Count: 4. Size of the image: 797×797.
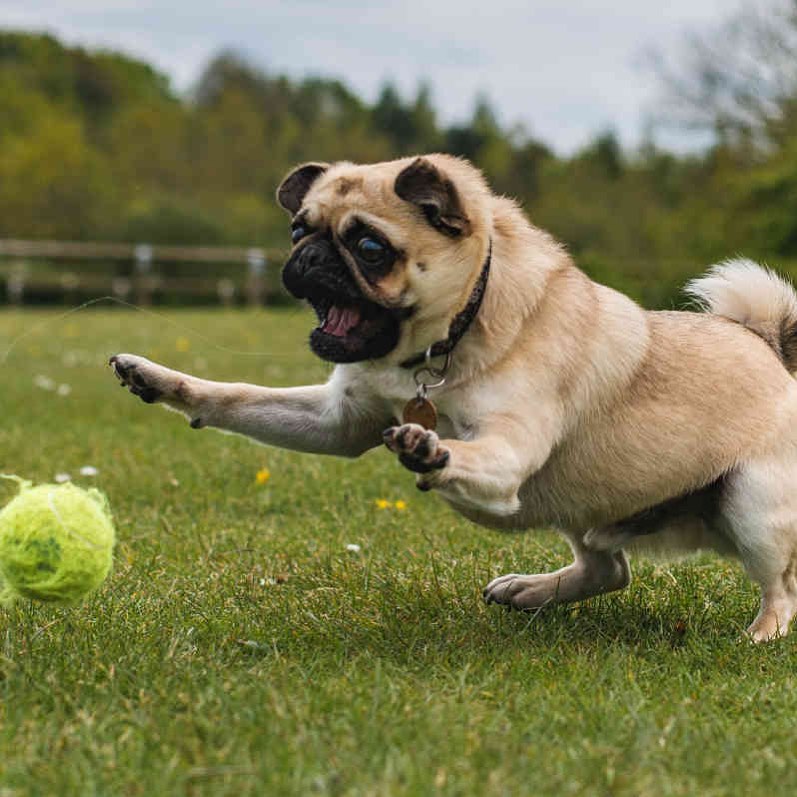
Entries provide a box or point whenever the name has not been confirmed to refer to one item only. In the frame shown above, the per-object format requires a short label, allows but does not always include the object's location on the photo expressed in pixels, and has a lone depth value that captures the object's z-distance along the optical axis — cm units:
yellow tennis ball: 321
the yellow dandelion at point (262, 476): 618
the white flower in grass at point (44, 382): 1019
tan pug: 356
